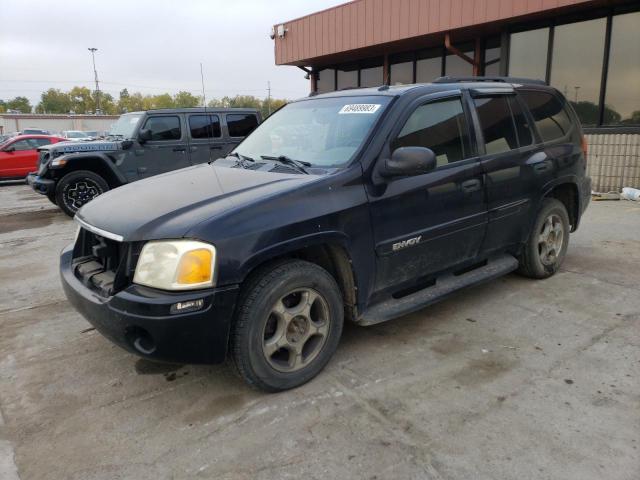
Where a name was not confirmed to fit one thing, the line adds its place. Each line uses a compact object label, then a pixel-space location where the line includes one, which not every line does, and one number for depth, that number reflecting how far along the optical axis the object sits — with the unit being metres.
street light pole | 67.38
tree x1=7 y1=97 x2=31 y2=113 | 108.81
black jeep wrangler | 8.65
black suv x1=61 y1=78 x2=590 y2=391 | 2.51
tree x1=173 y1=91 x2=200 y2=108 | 99.56
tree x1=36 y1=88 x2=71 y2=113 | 102.44
